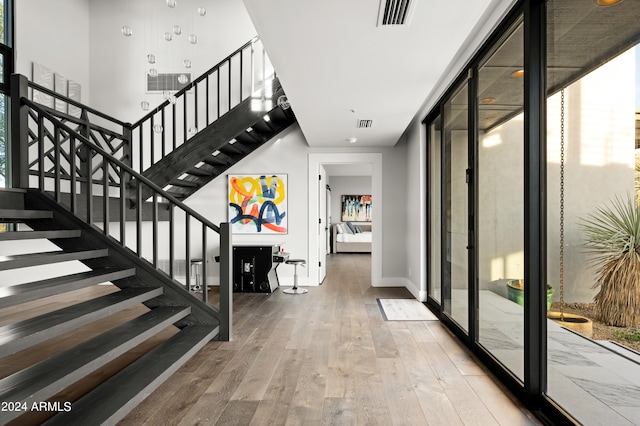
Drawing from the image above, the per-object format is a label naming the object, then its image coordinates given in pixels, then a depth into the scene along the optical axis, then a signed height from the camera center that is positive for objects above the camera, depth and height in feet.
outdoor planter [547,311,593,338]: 6.27 -1.82
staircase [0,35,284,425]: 7.54 -1.73
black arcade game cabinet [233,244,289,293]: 20.57 -2.86
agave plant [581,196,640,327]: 5.28 -0.66
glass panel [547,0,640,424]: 5.39 +0.31
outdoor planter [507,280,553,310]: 8.42 -1.71
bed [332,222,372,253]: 41.32 -3.25
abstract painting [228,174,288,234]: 22.61 +0.30
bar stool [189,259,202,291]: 21.04 -3.33
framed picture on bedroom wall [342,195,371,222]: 44.60 +0.15
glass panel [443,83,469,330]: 12.28 +0.11
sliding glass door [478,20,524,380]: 8.63 +0.23
